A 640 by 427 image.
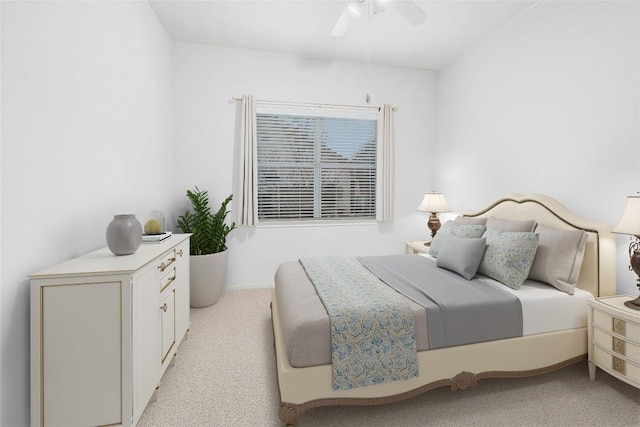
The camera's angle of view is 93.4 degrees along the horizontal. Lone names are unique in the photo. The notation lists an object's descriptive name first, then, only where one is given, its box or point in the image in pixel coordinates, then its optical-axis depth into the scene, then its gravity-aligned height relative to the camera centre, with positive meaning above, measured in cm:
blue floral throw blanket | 159 -69
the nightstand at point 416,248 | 349 -41
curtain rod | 382 +143
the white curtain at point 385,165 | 418 +67
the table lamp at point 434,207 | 370 +8
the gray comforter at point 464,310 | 177 -58
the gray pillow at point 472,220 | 298 -7
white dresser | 137 -62
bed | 157 -83
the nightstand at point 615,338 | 172 -75
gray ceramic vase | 174 -14
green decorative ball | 231 -12
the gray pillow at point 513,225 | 255 -10
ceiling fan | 225 +157
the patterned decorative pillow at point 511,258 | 217 -33
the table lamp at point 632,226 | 179 -7
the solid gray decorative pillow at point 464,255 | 234 -34
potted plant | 324 -42
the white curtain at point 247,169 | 375 +55
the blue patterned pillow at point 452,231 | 270 -17
